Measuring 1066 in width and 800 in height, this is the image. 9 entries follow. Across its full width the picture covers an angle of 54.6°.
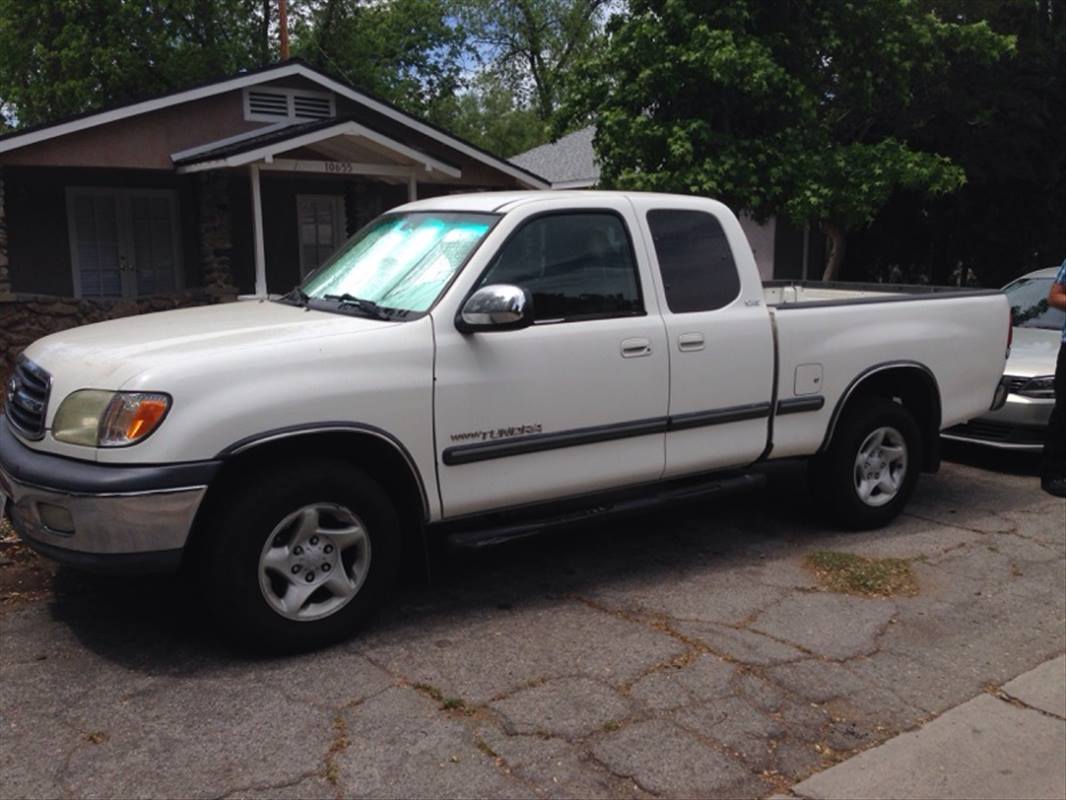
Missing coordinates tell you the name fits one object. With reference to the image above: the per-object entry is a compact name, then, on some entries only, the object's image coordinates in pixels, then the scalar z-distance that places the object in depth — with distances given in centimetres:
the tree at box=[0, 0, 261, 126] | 2602
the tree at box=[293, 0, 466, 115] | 3056
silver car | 770
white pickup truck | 396
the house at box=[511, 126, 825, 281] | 2005
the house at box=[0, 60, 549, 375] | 1332
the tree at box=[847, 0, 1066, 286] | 1617
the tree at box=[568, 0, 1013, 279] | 1185
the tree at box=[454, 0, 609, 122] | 3841
